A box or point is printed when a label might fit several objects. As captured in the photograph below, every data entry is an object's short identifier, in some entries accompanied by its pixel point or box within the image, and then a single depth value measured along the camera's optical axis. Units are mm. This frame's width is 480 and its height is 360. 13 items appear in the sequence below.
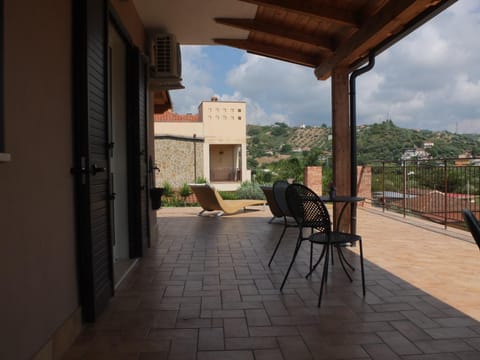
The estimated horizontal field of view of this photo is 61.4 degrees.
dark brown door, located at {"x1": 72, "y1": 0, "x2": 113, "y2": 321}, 2320
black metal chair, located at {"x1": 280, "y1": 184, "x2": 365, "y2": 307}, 2914
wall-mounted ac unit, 5277
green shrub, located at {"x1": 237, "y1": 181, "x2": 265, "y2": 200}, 11959
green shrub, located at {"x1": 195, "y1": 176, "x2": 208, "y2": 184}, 14864
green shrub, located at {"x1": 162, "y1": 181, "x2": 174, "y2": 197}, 12612
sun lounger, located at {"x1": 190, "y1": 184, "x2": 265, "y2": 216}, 7695
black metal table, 3495
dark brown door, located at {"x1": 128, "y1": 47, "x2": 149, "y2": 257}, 4258
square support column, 4998
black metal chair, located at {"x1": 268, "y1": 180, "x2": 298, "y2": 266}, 4785
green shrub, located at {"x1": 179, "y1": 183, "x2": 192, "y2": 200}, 12662
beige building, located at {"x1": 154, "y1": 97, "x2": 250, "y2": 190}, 16797
